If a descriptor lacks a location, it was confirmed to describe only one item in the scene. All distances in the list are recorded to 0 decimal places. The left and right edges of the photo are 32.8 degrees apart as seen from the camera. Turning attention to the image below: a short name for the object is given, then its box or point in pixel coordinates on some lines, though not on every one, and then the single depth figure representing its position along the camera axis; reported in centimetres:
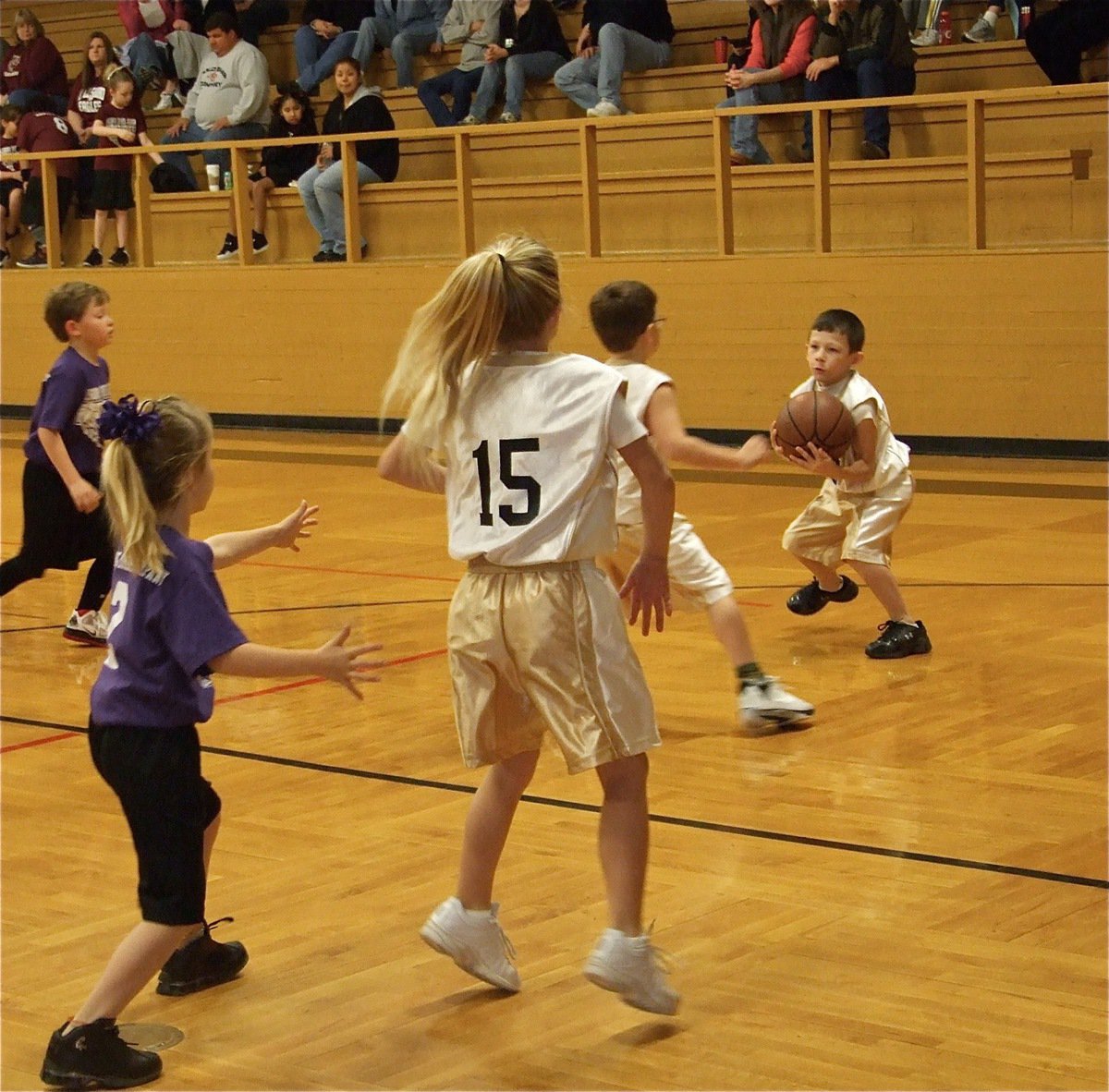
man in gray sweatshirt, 1609
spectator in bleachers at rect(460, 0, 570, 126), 1524
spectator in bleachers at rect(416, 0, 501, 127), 1558
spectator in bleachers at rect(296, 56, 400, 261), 1470
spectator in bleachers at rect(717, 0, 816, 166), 1296
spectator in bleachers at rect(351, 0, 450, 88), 1647
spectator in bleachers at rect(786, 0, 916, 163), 1248
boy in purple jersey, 694
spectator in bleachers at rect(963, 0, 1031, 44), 1339
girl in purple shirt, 332
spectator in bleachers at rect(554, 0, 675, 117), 1452
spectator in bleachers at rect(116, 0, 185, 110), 1842
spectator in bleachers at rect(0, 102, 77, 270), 1673
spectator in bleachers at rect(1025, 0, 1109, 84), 1223
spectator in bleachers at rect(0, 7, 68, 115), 1795
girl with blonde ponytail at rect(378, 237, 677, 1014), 357
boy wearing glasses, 514
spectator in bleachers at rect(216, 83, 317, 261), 1526
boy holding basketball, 657
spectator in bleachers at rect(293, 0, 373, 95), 1667
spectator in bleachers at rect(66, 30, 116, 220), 1688
